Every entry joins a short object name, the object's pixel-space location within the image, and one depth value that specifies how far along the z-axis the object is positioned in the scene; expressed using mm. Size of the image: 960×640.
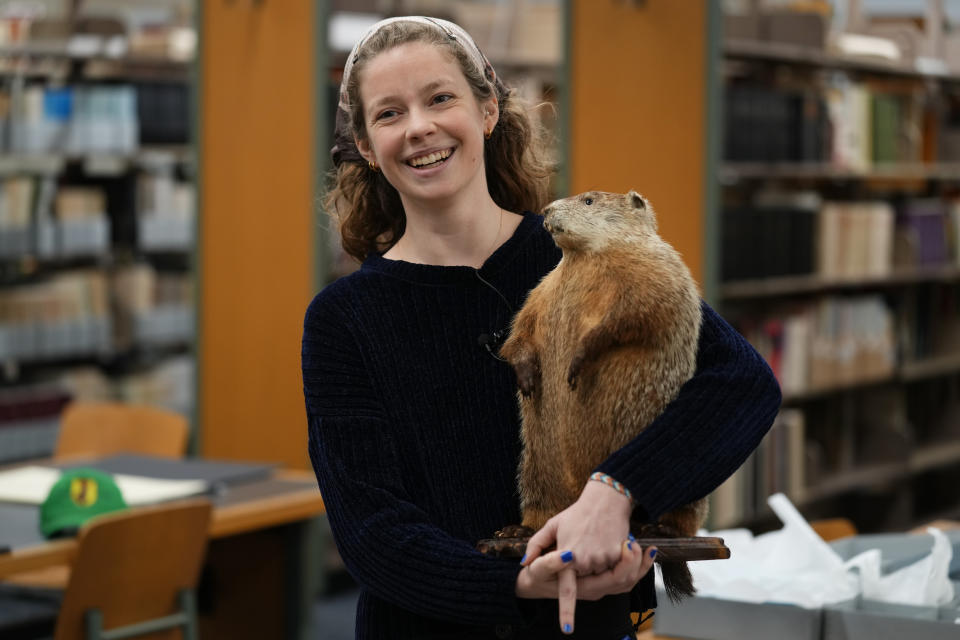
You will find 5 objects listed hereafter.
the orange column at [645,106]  4387
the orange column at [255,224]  4680
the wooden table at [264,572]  3275
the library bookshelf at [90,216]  5484
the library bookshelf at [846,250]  5105
